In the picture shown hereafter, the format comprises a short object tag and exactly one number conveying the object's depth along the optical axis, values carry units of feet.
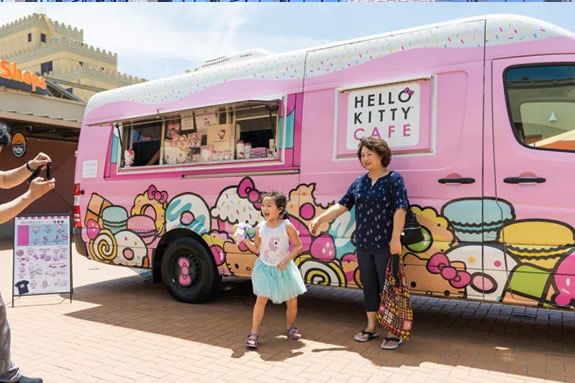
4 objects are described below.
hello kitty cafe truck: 13.50
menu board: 20.67
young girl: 14.96
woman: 14.12
